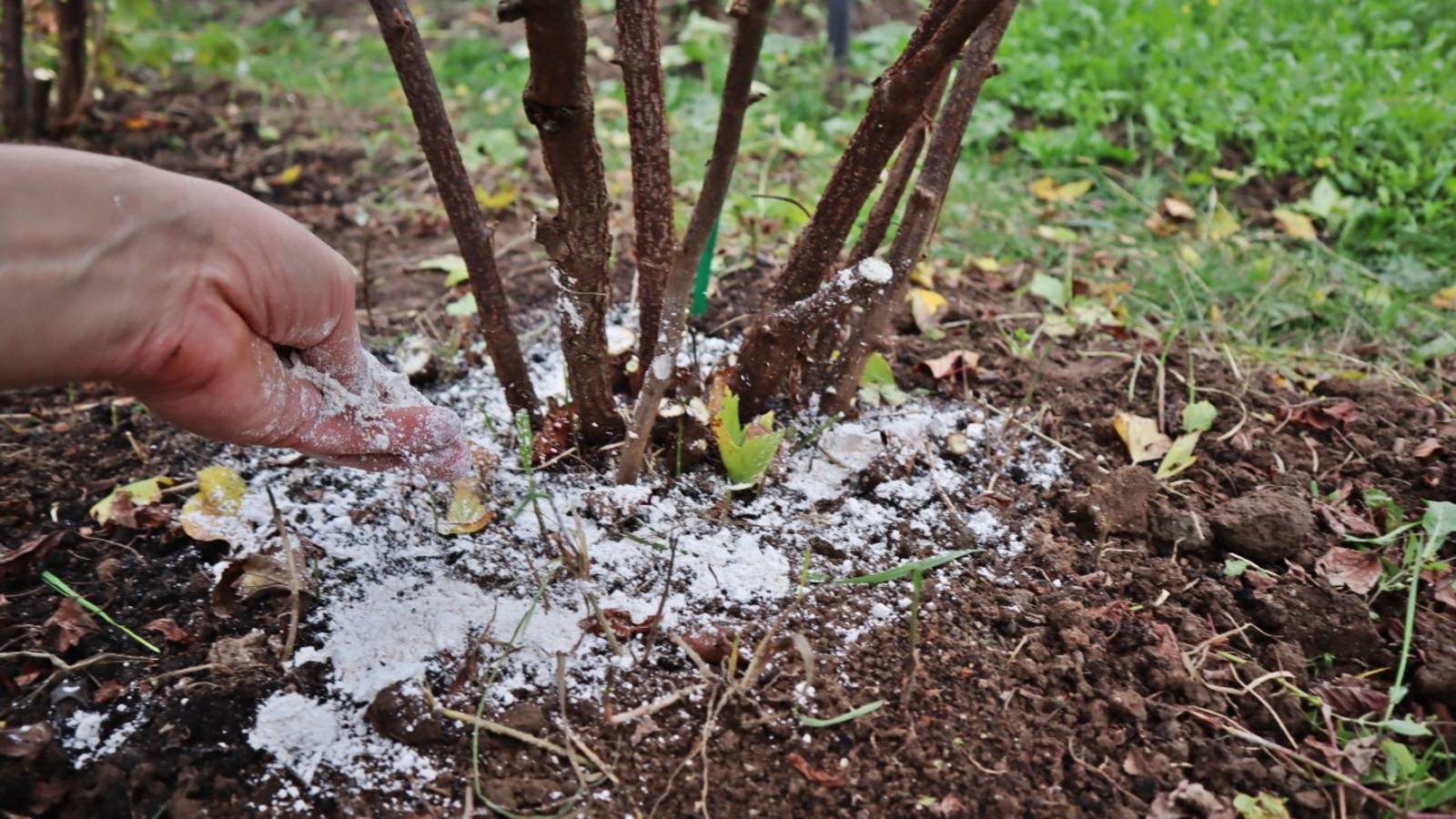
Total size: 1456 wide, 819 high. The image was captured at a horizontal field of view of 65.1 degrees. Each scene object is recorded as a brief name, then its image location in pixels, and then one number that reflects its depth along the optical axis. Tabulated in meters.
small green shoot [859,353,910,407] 0.59
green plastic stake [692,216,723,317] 0.61
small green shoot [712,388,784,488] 0.50
